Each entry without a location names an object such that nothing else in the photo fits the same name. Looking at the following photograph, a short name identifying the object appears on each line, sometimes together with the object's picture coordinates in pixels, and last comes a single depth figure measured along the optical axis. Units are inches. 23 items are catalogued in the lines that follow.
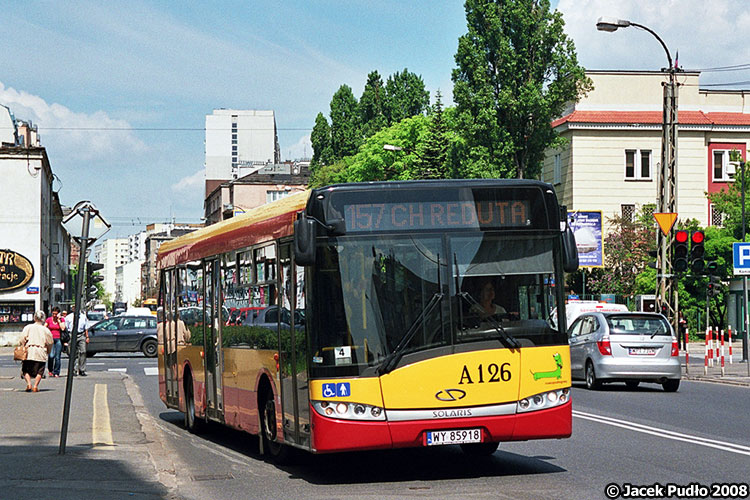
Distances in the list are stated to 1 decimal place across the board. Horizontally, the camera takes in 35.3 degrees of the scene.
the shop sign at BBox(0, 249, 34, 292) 2615.7
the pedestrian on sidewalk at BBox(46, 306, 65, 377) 1285.7
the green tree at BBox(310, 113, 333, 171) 3231.3
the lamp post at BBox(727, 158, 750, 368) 1272.9
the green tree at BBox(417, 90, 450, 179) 2600.9
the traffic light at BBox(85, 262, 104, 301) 1134.5
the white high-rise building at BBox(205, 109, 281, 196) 7135.8
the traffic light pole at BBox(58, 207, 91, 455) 487.2
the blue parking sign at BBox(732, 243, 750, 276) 1122.0
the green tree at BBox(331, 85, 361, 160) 3176.7
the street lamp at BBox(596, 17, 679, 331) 1247.5
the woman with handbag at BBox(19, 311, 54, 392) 1003.9
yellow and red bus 404.2
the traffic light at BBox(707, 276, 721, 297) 1342.4
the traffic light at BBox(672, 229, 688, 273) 1133.6
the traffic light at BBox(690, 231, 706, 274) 1141.1
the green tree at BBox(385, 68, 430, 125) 3021.7
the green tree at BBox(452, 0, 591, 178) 2228.1
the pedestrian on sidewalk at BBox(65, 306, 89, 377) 1255.8
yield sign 1182.9
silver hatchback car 944.9
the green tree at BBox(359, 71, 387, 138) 3026.6
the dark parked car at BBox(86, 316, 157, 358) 1873.8
